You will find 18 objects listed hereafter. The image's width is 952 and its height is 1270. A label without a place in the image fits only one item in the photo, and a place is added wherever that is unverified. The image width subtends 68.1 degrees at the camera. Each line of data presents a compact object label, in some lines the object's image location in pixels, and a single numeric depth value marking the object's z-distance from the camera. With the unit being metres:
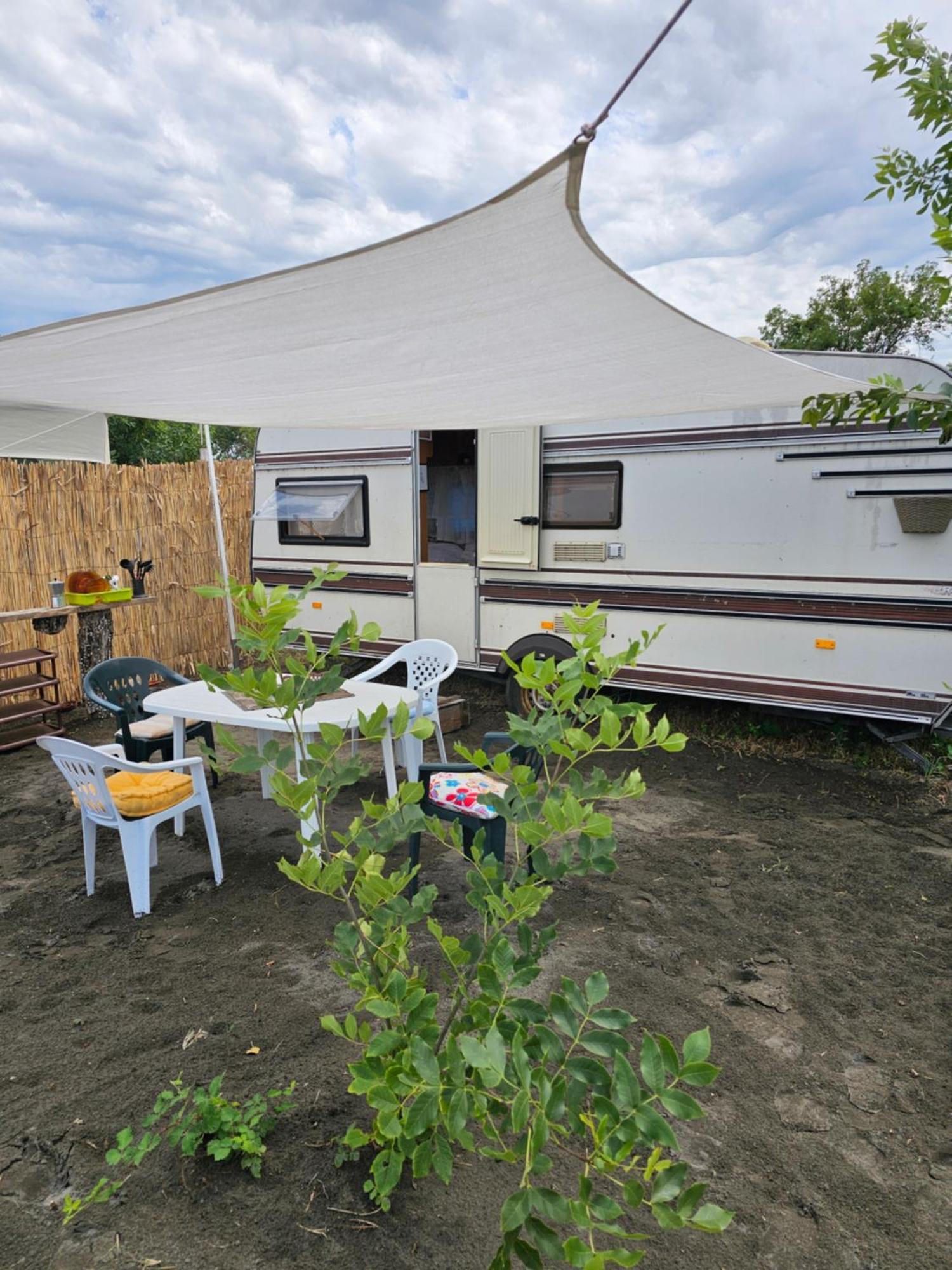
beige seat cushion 3.71
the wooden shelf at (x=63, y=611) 4.85
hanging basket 3.84
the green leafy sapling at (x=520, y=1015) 0.99
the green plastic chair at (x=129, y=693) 3.64
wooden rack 5.00
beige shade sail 2.16
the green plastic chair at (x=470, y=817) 2.61
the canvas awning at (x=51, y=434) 4.51
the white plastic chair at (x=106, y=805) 2.69
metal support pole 5.65
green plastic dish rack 5.28
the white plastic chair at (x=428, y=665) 3.94
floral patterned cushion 2.80
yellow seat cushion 2.80
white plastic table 3.12
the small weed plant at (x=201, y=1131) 1.67
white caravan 4.00
